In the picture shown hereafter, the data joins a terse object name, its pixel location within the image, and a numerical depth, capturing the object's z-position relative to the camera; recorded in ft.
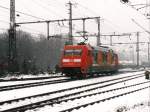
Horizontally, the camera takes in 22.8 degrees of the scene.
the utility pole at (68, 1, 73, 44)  142.98
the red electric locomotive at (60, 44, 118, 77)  100.32
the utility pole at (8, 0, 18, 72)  113.70
